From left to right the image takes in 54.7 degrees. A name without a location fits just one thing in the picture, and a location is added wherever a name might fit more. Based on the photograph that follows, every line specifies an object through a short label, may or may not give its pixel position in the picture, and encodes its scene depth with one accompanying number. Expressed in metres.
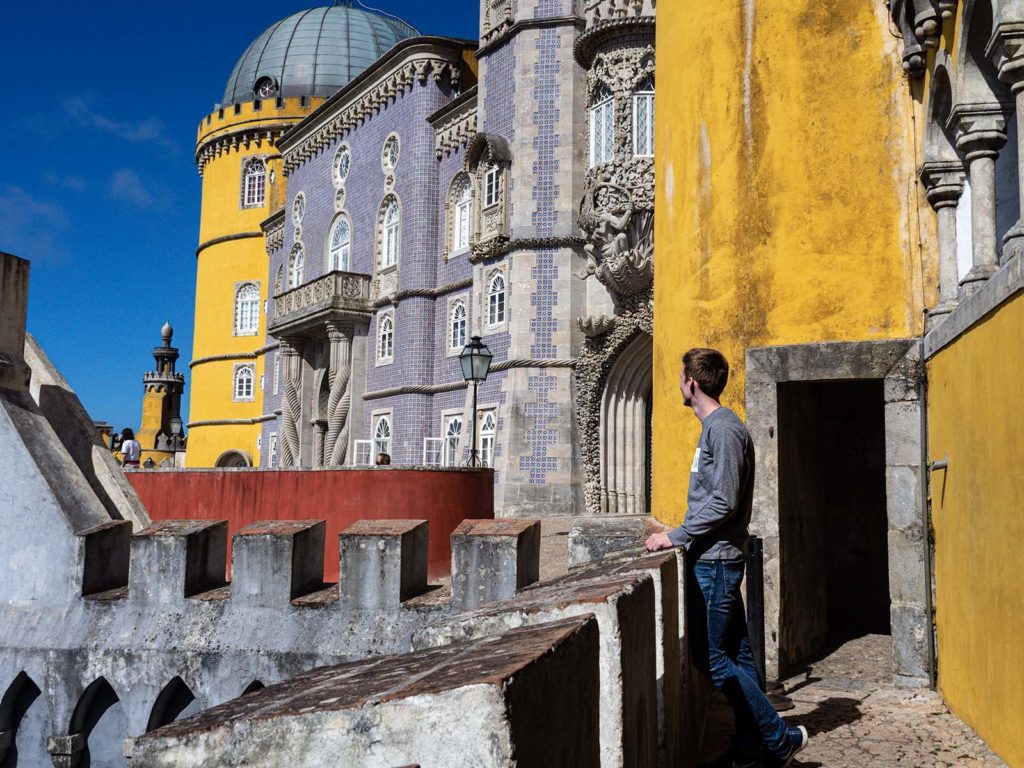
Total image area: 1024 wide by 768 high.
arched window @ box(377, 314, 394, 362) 26.53
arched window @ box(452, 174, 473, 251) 23.77
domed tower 38.59
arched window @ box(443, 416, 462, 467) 23.27
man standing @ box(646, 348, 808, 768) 3.63
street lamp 13.33
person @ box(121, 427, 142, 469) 18.22
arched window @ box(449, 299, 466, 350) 23.64
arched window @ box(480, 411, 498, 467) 21.08
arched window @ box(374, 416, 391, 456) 25.88
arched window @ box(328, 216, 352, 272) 29.77
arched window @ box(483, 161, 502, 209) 21.83
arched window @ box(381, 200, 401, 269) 26.70
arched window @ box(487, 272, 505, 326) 21.54
